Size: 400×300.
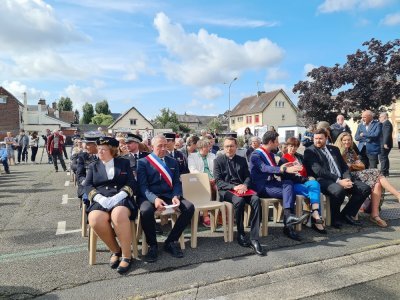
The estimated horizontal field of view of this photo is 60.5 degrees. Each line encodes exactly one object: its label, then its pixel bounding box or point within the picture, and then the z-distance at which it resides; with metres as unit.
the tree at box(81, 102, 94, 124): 86.81
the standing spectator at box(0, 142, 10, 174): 13.68
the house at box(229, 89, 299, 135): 53.66
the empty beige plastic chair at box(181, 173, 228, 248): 5.27
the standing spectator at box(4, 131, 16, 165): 16.61
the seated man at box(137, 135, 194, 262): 4.31
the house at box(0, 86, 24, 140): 48.69
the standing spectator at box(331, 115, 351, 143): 8.40
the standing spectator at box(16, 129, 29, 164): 18.92
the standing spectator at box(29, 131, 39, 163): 19.13
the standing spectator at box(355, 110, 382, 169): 8.16
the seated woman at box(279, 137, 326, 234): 5.17
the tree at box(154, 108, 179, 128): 66.06
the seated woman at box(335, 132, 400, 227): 5.56
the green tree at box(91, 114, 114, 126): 79.11
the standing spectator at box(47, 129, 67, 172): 13.91
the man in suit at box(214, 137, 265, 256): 4.82
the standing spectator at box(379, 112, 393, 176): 8.60
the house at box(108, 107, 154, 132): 62.62
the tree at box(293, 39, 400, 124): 18.52
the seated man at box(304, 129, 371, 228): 5.43
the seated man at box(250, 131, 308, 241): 4.96
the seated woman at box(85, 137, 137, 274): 3.99
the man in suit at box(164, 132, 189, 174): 6.22
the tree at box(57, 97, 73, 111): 91.31
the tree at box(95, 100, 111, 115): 88.50
